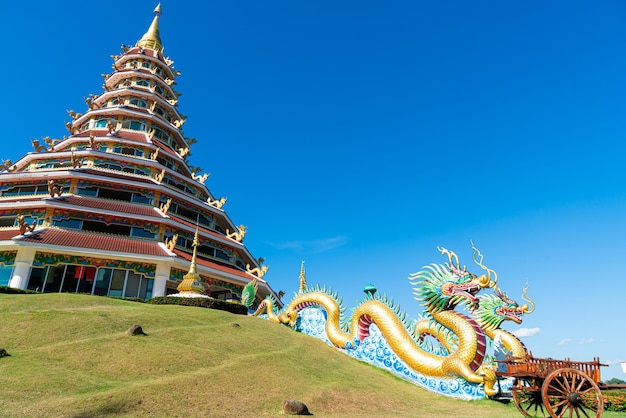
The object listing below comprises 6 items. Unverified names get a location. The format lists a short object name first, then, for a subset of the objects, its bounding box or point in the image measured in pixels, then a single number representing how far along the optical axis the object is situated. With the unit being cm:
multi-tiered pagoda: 2197
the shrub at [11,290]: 1778
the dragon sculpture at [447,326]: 1342
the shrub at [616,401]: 1214
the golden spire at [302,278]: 4019
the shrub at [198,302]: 1881
